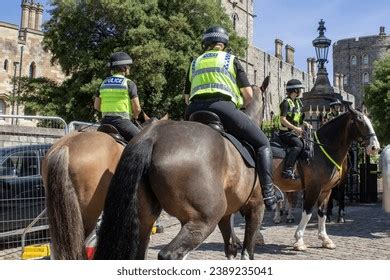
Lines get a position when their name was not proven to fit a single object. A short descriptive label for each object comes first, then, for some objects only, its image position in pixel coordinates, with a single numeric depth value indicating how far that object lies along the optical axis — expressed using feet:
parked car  26.91
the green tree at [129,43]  93.09
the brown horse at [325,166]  29.09
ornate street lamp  46.06
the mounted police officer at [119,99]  19.80
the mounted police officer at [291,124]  28.68
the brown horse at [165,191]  12.63
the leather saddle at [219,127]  15.34
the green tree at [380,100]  81.30
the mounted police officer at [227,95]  15.90
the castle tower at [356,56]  233.14
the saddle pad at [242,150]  15.32
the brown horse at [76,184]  15.83
